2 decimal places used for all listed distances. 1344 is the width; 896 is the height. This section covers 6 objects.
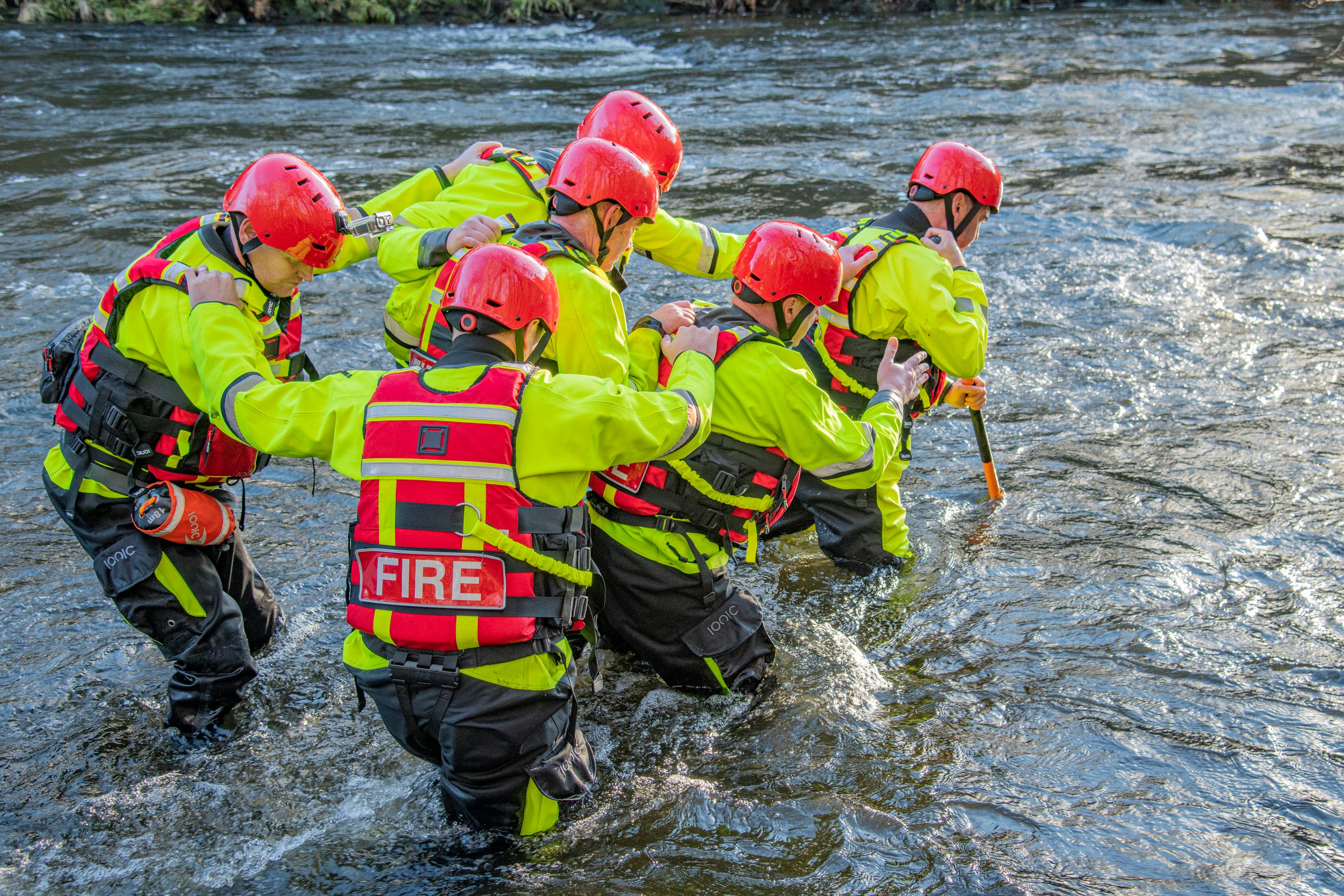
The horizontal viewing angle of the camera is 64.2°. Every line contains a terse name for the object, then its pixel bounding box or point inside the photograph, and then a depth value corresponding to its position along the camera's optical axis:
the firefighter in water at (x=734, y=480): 4.41
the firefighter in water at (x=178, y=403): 4.24
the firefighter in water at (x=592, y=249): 4.30
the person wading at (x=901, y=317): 5.69
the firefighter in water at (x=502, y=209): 4.91
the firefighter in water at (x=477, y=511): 3.47
